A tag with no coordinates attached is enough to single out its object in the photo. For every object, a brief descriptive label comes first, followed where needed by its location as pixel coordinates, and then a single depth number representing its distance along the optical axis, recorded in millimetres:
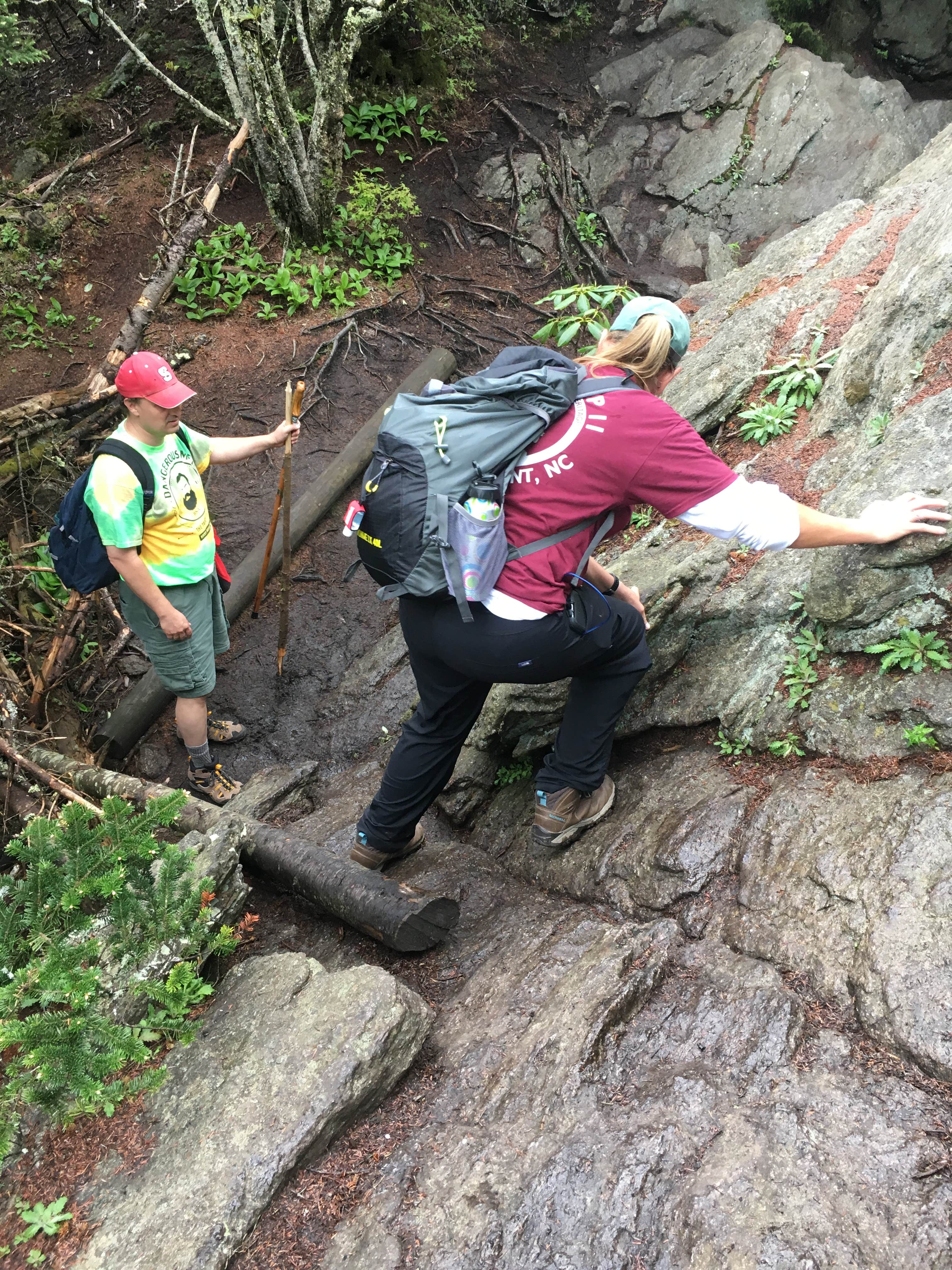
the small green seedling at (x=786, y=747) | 3832
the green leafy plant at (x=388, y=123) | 11797
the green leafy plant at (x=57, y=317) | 9758
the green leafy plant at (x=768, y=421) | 5484
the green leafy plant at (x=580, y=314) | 6207
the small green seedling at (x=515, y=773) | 4871
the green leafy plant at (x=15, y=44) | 8586
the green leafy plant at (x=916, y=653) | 3471
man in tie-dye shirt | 4359
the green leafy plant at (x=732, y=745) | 4043
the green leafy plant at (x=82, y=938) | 2713
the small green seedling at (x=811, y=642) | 3959
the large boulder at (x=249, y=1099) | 2543
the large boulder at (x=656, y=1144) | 2359
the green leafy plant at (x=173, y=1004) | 3070
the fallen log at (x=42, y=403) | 7219
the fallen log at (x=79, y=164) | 10445
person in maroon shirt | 2969
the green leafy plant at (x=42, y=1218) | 2582
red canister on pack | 3236
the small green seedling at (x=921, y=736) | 3363
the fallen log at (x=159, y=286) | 7262
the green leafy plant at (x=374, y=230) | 10781
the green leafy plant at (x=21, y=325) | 9492
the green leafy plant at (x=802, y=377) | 5523
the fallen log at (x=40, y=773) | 4492
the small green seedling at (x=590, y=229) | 11859
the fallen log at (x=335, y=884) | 3770
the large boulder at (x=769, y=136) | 11258
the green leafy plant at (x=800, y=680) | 3893
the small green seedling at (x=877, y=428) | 4371
